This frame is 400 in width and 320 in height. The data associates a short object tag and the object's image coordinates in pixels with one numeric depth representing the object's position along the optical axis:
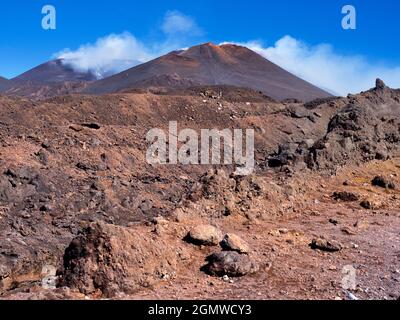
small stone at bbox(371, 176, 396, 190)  9.65
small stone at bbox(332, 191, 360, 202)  8.77
